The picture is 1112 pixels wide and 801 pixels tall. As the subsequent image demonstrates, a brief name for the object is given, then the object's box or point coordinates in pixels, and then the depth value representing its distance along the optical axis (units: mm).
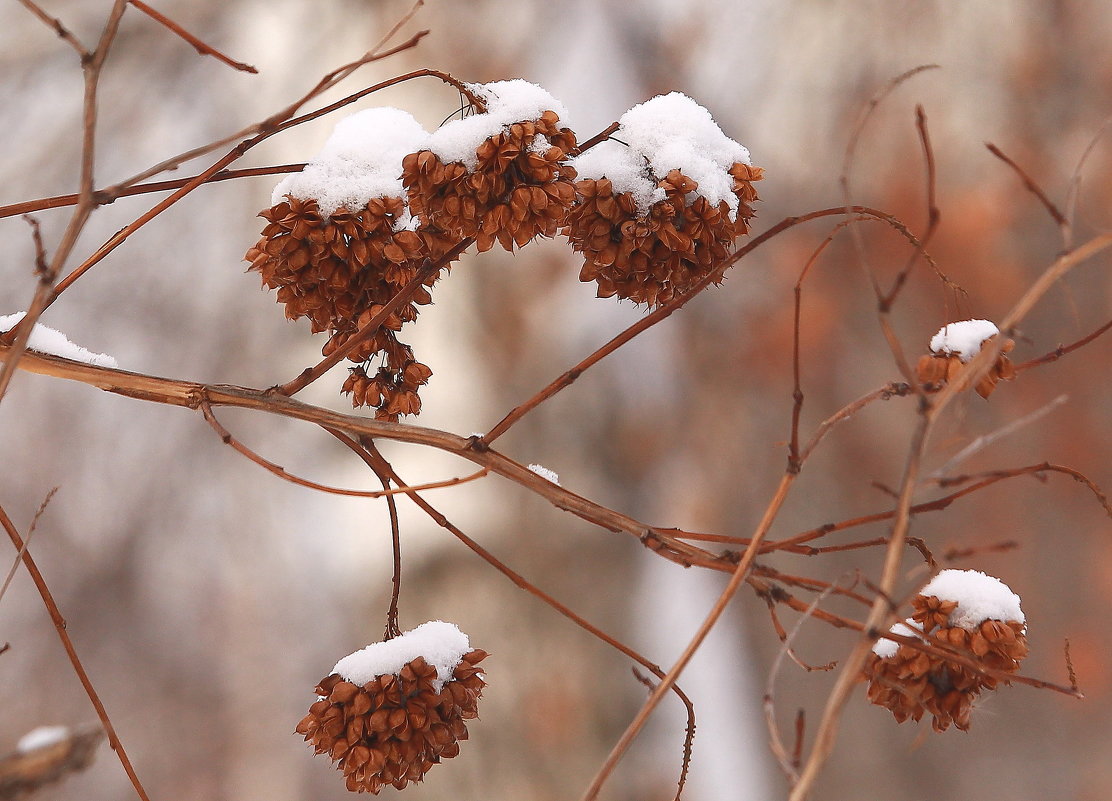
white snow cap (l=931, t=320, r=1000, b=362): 1478
